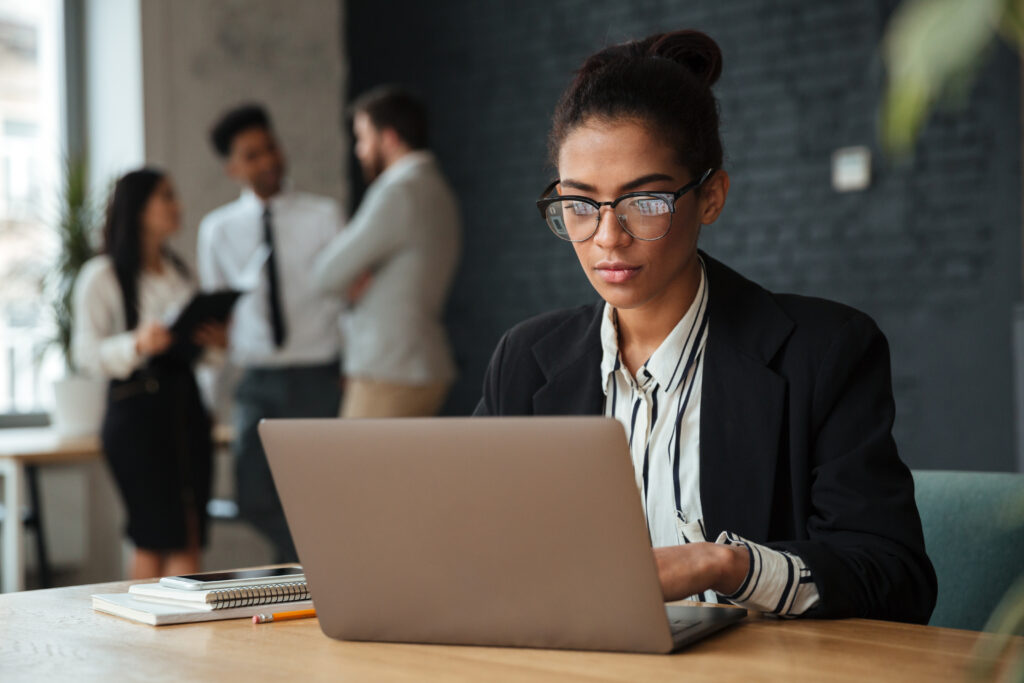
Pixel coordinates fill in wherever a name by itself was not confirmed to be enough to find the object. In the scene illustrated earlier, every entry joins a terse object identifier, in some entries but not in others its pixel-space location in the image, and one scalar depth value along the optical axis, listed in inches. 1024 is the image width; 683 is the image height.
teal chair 51.4
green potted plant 159.9
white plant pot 159.6
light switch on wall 162.4
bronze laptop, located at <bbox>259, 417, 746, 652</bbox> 34.2
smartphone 46.7
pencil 44.3
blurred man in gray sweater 136.0
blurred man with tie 146.6
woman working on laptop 47.5
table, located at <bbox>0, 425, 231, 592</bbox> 138.0
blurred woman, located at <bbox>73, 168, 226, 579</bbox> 129.3
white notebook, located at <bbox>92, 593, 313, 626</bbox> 44.3
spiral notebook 45.6
